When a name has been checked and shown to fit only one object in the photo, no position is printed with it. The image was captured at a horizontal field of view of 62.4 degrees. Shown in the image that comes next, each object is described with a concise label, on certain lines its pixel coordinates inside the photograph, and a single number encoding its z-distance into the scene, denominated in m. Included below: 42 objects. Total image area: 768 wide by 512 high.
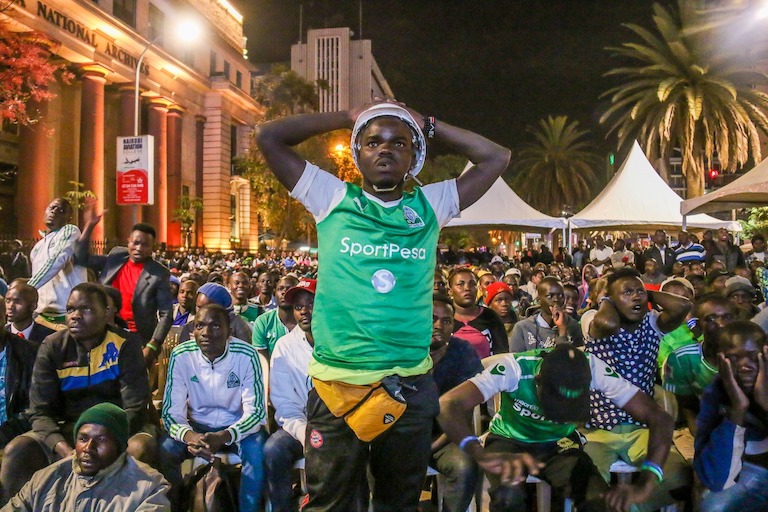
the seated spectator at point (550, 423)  2.46
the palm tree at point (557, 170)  38.31
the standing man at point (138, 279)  5.64
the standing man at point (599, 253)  14.76
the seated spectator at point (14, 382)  4.14
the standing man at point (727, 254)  11.53
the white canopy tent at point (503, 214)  16.23
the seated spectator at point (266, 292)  8.30
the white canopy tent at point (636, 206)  15.56
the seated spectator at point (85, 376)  3.97
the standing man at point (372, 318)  2.15
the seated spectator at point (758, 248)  11.99
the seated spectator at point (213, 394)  4.11
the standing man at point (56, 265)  5.54
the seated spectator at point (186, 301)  7.02
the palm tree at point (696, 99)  21.22
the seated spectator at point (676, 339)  4.85
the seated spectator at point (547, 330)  5.79
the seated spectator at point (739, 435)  3.41
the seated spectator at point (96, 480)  3.18
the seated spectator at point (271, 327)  5.85
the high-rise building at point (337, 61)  99.38
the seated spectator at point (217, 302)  5.66
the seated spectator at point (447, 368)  3.89
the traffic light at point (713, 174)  19.32
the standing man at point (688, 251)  10.65
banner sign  15.66
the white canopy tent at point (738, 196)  9.91
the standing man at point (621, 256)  13.18
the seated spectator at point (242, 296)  7.63
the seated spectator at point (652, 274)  10.16
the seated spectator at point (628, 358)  3.85
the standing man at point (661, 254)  11.30
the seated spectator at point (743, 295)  5.87
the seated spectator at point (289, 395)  4.07
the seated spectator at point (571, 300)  6.79
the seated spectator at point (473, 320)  5.49
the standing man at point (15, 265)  11.00
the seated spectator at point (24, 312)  5.04
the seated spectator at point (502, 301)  6.90
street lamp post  18.23
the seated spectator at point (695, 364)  4.27
